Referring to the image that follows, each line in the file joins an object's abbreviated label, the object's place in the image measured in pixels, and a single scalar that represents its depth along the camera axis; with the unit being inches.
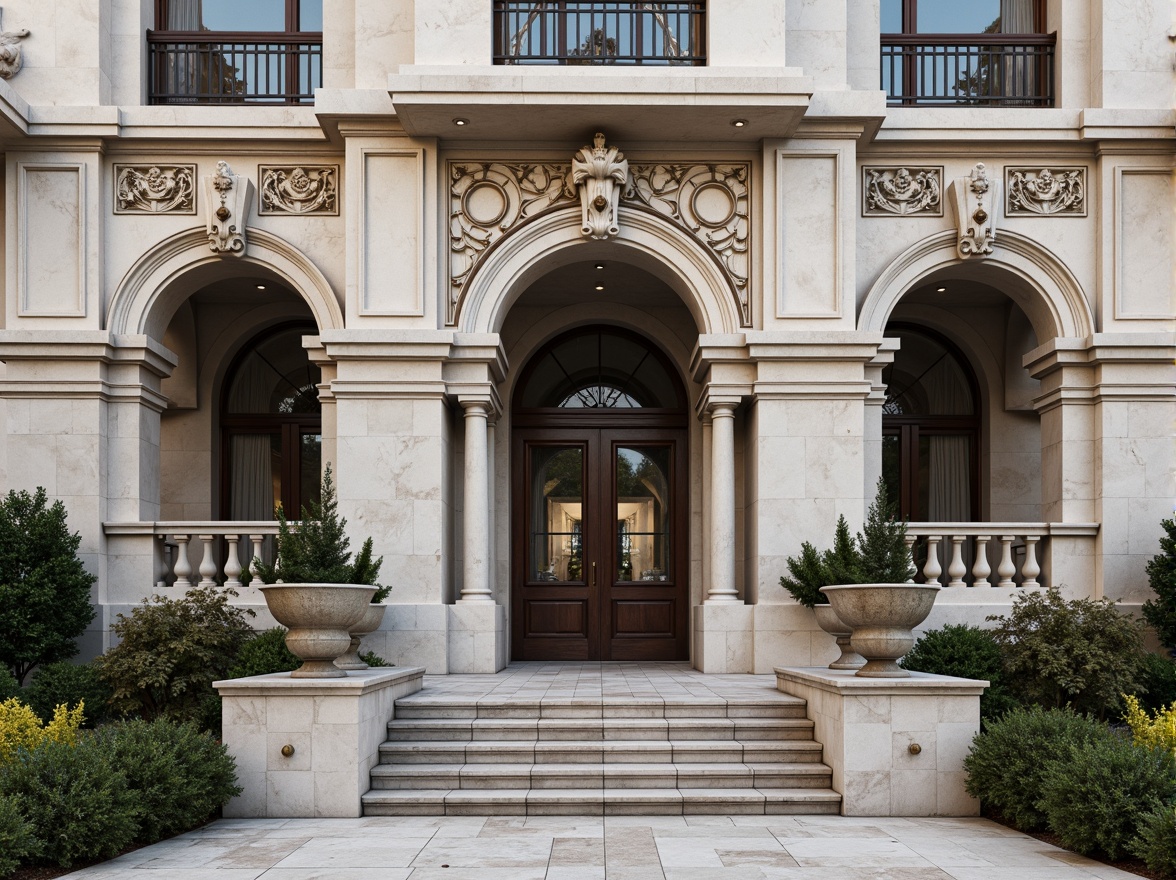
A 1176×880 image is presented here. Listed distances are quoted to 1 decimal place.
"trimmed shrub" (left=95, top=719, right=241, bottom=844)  331.6
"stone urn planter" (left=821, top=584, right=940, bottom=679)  386.3
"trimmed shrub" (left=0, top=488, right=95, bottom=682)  478.0
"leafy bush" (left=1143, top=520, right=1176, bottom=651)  506.6
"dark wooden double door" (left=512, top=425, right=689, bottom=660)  659.4
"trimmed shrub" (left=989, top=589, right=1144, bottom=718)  434.6
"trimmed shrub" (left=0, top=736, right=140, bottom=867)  301.9
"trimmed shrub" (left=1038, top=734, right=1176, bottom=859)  304.2
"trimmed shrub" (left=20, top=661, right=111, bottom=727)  446.3
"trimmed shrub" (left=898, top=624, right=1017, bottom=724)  441.7
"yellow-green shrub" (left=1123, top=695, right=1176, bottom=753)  339.0
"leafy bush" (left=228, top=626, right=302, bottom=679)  431.2
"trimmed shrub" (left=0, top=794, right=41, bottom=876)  280.8
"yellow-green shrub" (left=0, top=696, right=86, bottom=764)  343.3
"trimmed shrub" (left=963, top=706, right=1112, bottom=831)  341.1
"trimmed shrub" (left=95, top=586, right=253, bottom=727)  440.8
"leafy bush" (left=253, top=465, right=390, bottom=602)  450.6
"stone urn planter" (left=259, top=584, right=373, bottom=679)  387.5
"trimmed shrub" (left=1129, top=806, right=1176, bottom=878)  282.8
